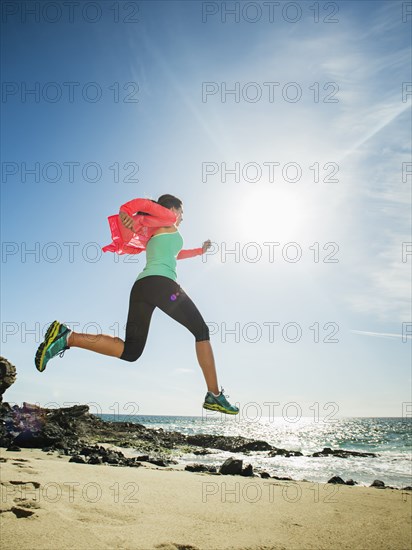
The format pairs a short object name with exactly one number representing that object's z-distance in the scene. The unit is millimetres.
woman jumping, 3146
